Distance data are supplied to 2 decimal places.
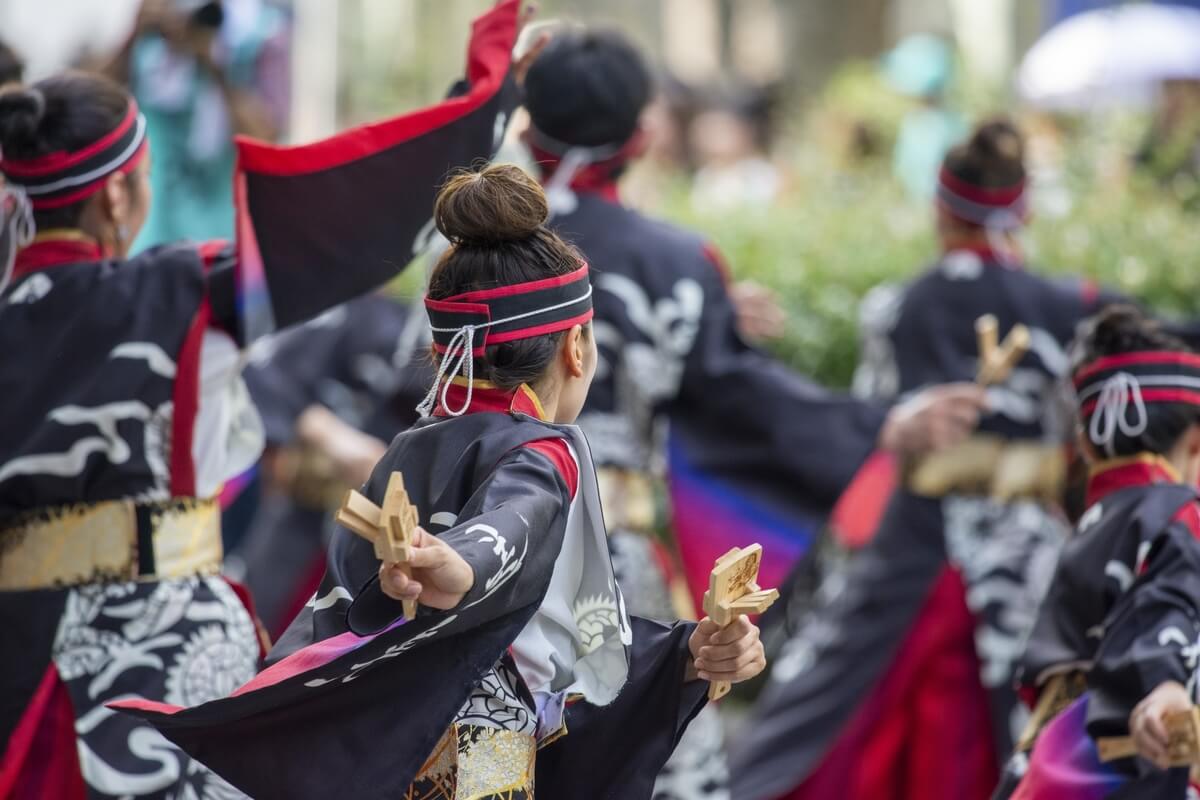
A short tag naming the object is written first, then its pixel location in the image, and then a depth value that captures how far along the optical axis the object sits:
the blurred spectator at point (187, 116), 12.81
